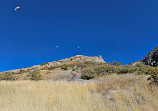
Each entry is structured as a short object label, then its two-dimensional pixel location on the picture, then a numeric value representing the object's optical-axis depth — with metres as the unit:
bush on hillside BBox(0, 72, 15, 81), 12.99
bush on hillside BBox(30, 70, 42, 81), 12.41
